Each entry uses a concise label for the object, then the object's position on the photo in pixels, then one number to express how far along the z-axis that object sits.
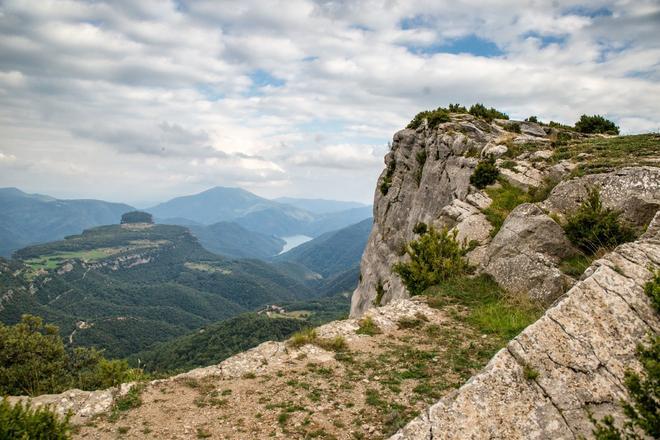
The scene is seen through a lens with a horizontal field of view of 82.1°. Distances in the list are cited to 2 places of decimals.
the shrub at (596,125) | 39.59
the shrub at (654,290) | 8.28
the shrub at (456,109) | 45.36
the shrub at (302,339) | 15.27
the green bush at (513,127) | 39.14
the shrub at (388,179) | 48.00
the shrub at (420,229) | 29.39
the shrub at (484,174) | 28.55
